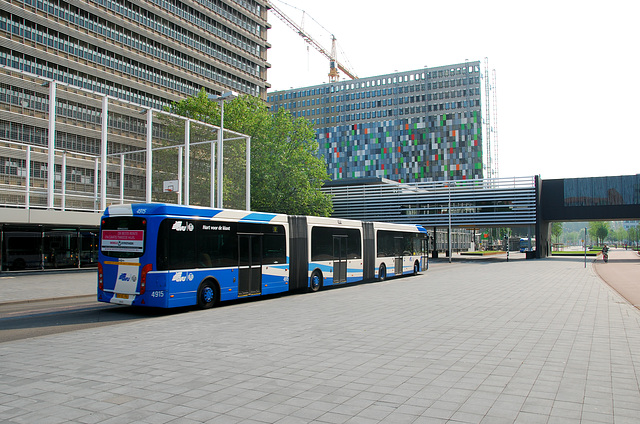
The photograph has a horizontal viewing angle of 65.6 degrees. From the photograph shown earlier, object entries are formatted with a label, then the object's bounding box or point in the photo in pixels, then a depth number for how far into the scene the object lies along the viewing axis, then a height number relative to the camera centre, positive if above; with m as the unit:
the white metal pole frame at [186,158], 27.94 +4.36
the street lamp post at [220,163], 29.07 +4.27
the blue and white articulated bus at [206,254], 12.92 -0.62
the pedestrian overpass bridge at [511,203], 52.91 +3.68
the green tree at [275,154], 45.31 +7.55
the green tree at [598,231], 119.96 +0.90
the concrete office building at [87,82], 25.34 +16.64
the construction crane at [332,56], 166.00 +64.41
